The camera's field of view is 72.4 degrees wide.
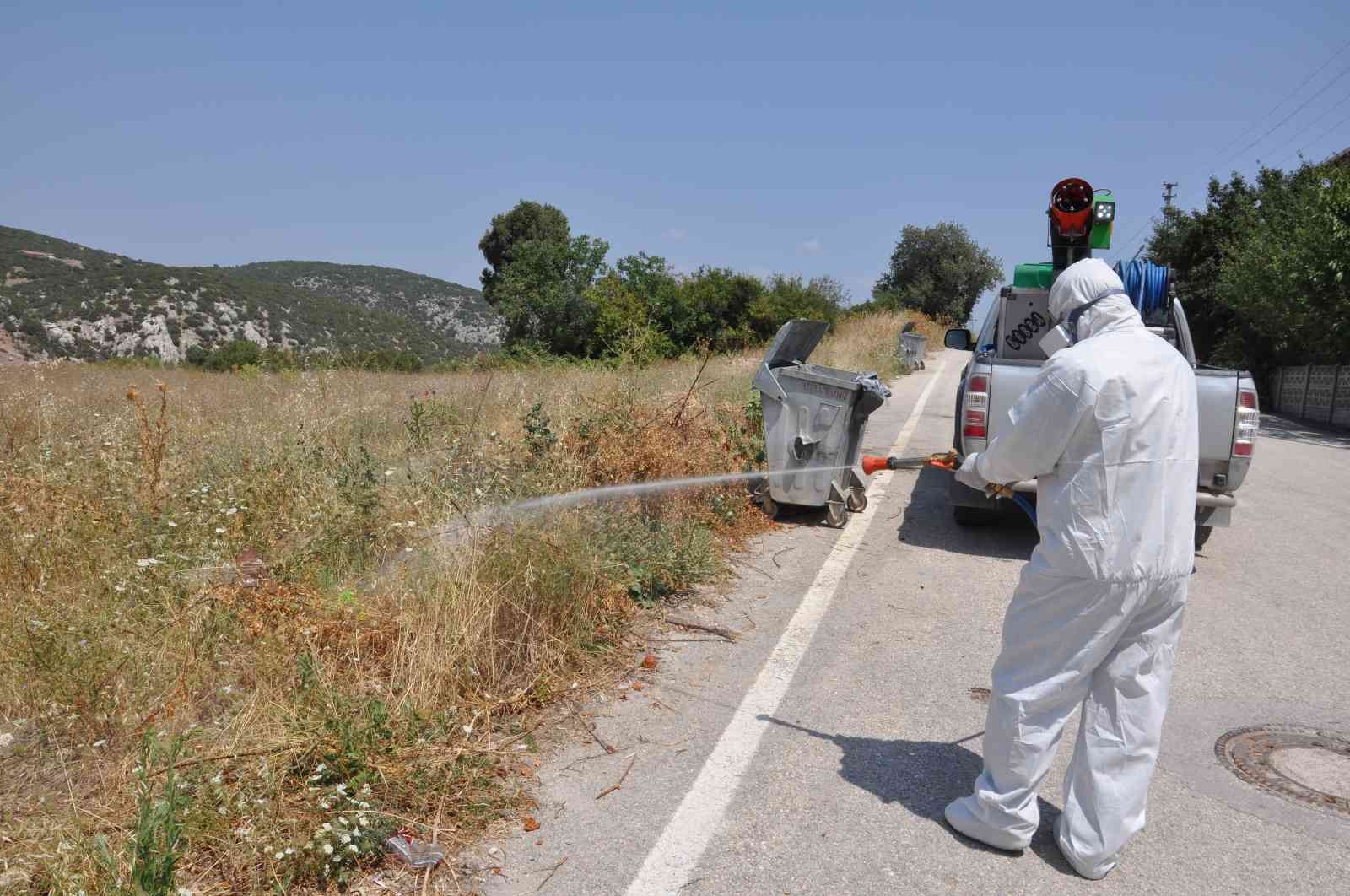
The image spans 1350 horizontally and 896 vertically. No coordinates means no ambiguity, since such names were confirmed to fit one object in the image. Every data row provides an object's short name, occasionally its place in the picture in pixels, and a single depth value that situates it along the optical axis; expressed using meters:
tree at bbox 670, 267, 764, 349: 28.61
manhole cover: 3.66
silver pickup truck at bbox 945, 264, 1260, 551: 6.65
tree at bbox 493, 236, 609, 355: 31.20
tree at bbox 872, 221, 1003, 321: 48.53
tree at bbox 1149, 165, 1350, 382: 20.70
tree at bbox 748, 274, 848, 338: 29.44
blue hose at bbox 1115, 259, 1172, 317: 8.30
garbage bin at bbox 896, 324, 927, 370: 26.03
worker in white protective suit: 3.00
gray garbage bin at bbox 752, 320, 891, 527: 7.54
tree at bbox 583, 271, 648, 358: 25.95
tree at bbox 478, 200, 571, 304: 55.06
